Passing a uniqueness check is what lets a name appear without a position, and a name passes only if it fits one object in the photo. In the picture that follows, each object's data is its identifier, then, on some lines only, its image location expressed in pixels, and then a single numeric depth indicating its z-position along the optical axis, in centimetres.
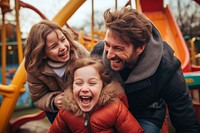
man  106
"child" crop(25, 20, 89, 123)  127
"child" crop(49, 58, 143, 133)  103
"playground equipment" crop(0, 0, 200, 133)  186
